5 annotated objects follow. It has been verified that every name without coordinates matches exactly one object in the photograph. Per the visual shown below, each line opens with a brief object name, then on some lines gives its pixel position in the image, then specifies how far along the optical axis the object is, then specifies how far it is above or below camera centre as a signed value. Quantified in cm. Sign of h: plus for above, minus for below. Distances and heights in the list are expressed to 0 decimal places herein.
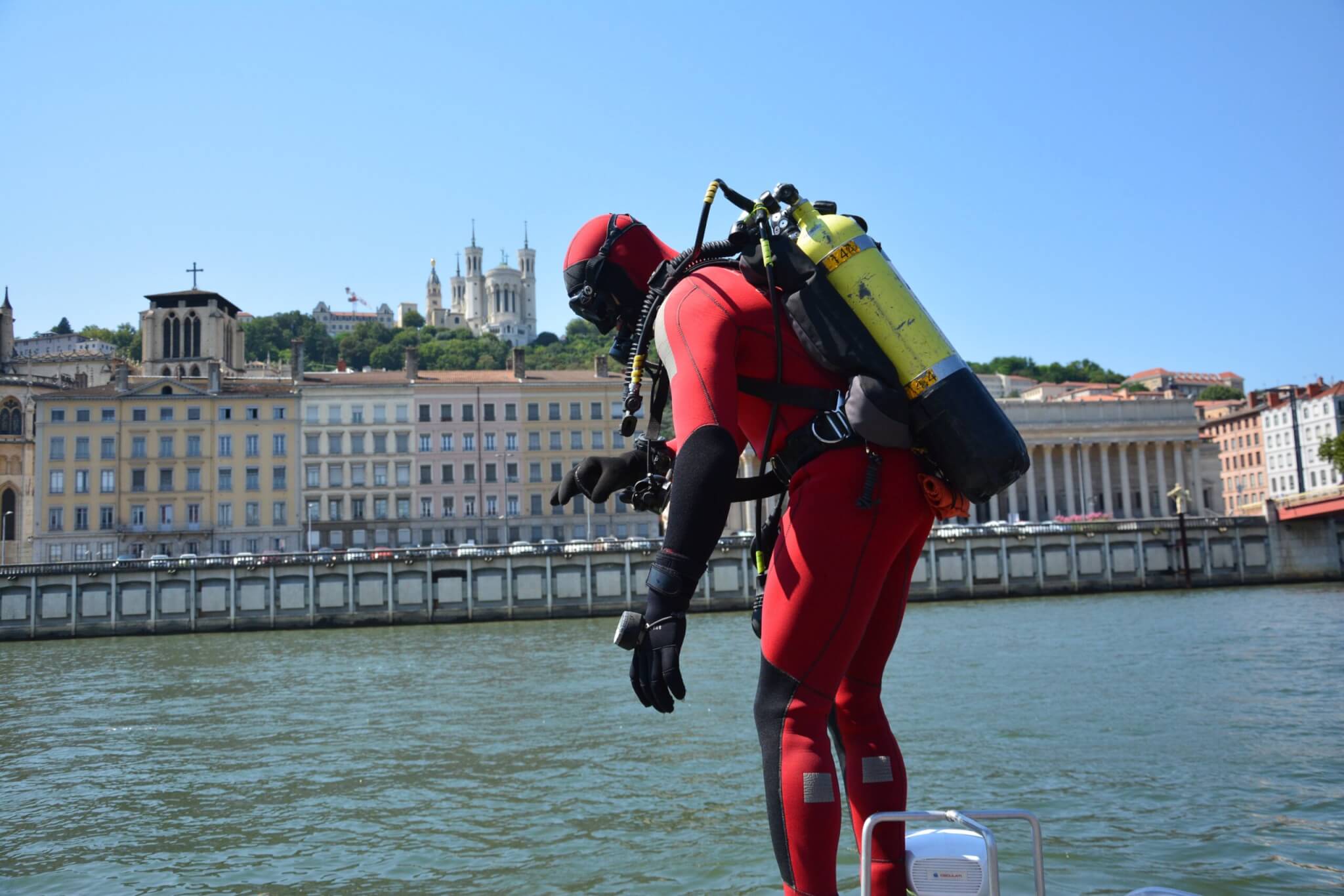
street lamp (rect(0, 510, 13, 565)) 9331 +359
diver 272 -8
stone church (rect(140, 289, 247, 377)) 10138 +2138
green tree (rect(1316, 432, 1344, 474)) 8012 +436
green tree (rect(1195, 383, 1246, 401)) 14825 +1630
